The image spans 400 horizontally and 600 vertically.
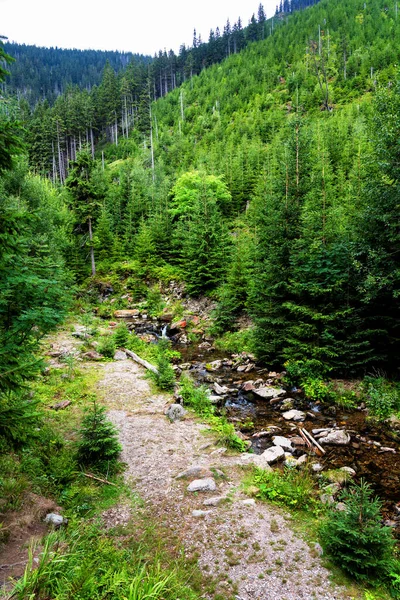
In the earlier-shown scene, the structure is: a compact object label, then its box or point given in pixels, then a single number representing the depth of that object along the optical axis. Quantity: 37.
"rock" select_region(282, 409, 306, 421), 11.38
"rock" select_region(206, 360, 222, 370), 16.57
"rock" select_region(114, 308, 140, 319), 27.14
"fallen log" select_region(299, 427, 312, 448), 9.55
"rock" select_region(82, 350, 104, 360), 16.27
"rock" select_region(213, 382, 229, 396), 13.61
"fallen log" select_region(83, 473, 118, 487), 7.22
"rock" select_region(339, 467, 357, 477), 8.19
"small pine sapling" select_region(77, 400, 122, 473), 7.61
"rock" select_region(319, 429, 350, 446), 9.72
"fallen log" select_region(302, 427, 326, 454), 9.24
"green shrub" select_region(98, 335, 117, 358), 16.80
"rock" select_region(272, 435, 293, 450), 9.34
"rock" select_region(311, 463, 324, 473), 8.23
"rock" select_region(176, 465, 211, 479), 7.58
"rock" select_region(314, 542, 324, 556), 5.44
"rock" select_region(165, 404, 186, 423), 10.70
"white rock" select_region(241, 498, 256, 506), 6.69
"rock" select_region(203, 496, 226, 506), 6.66
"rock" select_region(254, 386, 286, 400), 13.20
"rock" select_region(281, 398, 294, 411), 12.15
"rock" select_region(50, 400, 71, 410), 10.83
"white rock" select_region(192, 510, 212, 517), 6.34
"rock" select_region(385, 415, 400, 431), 10.60
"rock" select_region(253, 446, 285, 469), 8.27
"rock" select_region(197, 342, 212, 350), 19.86
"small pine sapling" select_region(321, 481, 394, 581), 4.91
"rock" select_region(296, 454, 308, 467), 8.41
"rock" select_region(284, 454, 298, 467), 8.17
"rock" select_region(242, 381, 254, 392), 13.96
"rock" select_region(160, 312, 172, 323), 25.81
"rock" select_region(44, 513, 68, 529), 5.54
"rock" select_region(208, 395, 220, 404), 12.71
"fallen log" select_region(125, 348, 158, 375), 14.71
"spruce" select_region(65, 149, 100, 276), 29.81
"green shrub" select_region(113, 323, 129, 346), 18.70
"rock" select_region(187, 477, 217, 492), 7.09
